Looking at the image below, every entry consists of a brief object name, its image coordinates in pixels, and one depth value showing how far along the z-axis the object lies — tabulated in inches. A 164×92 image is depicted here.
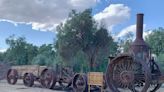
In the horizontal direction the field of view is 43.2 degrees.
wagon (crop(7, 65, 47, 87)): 648.7
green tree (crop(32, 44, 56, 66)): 1400.8
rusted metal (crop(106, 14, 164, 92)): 363.8
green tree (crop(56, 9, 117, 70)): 1038.5
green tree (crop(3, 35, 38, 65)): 1903.4
